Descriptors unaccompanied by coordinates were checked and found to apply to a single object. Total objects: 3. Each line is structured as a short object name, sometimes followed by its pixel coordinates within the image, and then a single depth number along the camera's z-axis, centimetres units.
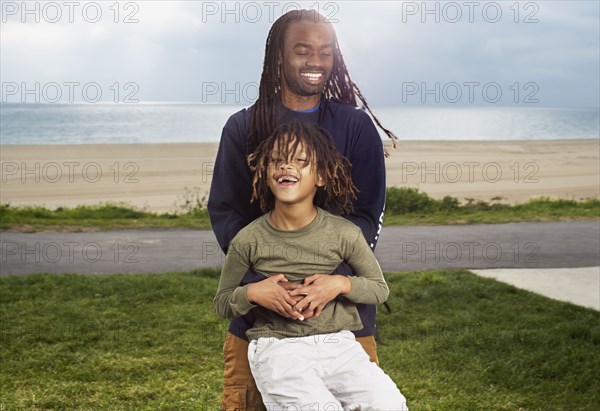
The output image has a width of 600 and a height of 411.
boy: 265
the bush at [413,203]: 1469
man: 302
